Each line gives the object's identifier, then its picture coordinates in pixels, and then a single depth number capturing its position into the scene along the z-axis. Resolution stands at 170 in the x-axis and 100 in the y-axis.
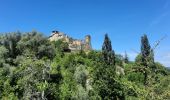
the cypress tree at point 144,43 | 34.60
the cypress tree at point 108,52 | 34.94
